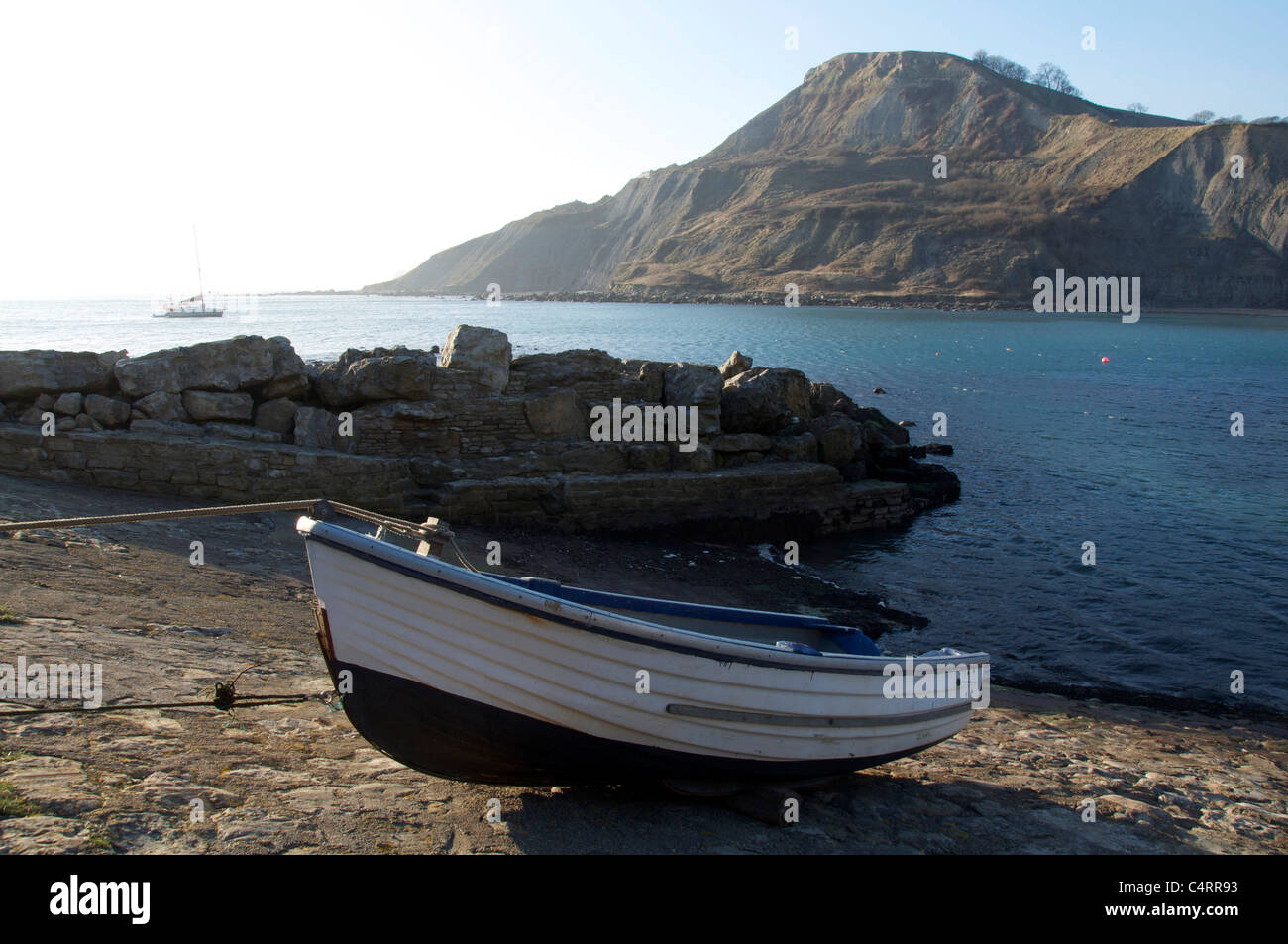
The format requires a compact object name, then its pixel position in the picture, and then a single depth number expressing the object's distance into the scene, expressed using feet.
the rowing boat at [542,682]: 14.88
